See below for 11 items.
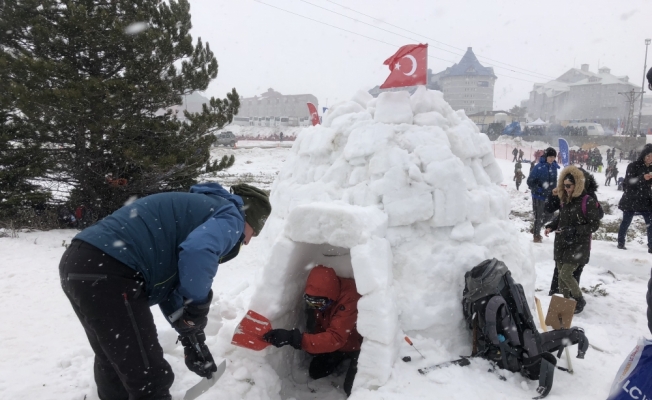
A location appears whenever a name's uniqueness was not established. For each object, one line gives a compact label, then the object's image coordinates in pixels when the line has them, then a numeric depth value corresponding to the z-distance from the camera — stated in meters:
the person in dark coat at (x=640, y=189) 5.87
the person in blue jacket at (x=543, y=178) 6.72
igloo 2.74
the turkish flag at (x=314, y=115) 7.56
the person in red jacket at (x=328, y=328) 2.82
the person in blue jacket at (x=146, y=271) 1.88
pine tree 6.23
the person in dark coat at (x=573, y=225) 4.29
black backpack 2.70
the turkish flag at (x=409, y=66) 3.58
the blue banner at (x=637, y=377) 1.29
